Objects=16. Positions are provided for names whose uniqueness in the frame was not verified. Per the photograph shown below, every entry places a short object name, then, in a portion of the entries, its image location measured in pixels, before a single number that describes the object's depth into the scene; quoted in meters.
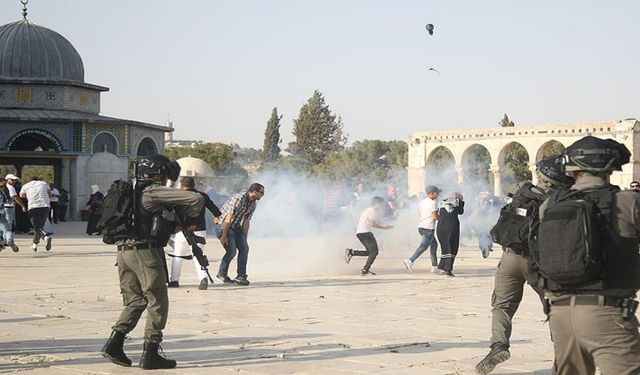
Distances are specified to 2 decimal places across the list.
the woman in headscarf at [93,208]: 29.15
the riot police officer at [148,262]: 7.74
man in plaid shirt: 14.73
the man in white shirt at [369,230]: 17.12
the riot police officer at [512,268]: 7.43
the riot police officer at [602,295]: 5.04
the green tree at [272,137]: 113.06
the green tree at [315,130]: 112.25
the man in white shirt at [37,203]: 20.98
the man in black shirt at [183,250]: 13.50
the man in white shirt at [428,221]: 17.48
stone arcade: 61.91
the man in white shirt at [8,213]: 20.28
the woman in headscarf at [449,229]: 16.86
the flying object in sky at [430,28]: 31.08
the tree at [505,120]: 101.56
